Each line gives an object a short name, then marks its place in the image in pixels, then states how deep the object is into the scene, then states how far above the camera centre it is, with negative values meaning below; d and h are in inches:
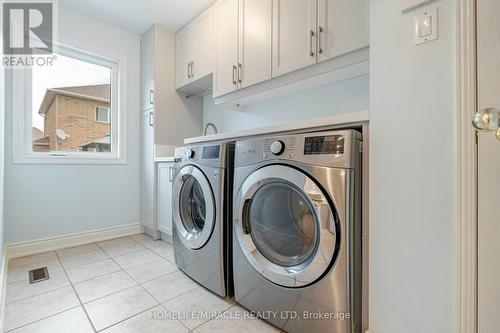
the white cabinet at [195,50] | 85.2 +46.1
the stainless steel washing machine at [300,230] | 33.8 -11.3
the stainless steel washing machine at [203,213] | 51.0 -12.1
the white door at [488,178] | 25.7 -1.5
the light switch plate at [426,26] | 29.5 +18.2
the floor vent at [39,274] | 61.7 -30.8
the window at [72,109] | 81.2 +22.1
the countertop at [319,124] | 36.6 +7.2
